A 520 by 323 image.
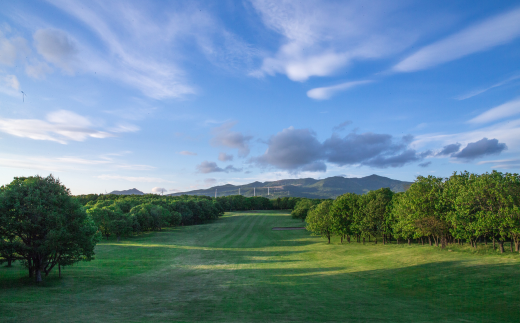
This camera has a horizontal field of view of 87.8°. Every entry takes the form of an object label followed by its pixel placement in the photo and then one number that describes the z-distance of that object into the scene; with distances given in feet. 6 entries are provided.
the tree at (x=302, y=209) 395.55
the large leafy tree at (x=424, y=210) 141.78
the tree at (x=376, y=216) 189.26
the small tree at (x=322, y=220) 220.78
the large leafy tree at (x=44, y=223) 83.25
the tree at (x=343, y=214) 210.38
